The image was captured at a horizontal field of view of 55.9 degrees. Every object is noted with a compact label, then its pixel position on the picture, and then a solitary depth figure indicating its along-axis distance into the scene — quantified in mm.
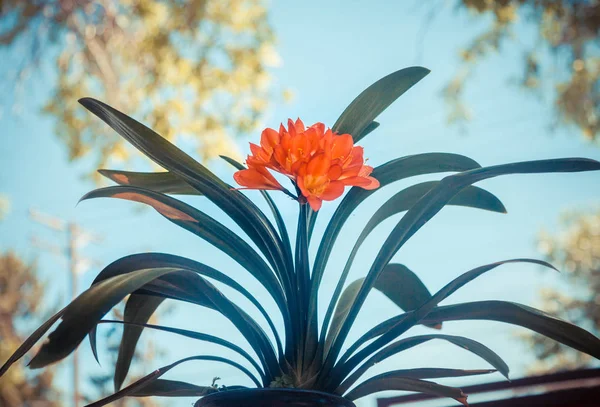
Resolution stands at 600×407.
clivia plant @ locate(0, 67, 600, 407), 623
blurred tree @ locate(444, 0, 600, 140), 3453
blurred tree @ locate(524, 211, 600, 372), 9398
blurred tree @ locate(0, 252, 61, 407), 9188
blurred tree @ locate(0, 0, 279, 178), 3922
